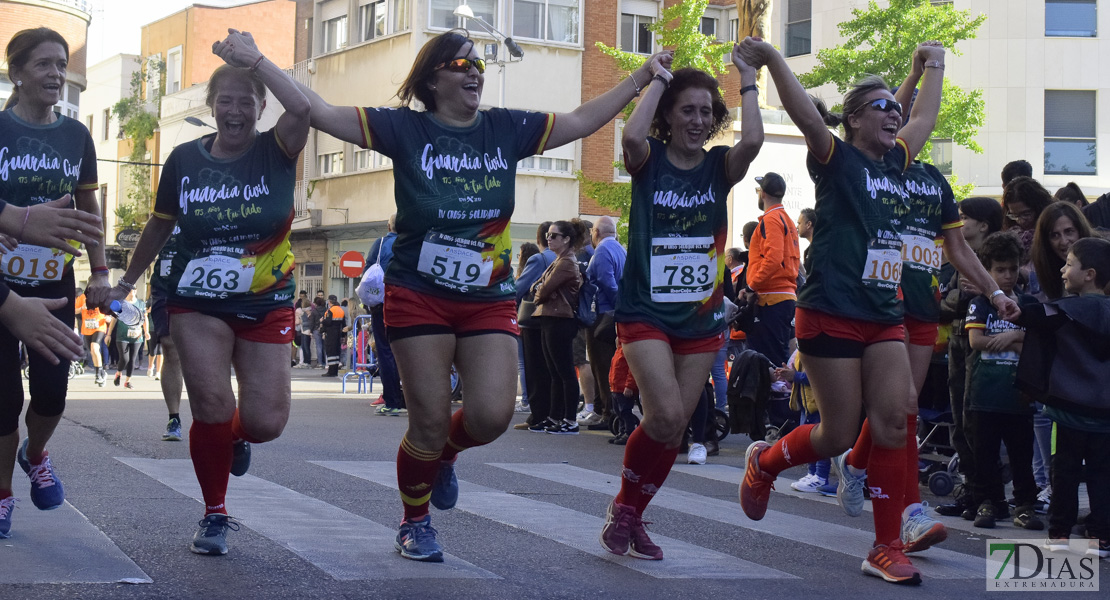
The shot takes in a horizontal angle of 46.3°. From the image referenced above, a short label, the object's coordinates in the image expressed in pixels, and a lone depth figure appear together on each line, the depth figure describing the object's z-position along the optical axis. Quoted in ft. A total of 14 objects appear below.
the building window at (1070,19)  106.52
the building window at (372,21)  122.52
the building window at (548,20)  120.67
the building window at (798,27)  119.34
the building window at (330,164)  128.57
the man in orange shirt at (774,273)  33.94
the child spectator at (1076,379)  20.85
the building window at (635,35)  125.39
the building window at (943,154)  108.68
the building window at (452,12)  116.67
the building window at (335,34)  129.29
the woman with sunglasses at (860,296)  18.01
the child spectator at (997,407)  23.62
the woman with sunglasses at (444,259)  17.07
